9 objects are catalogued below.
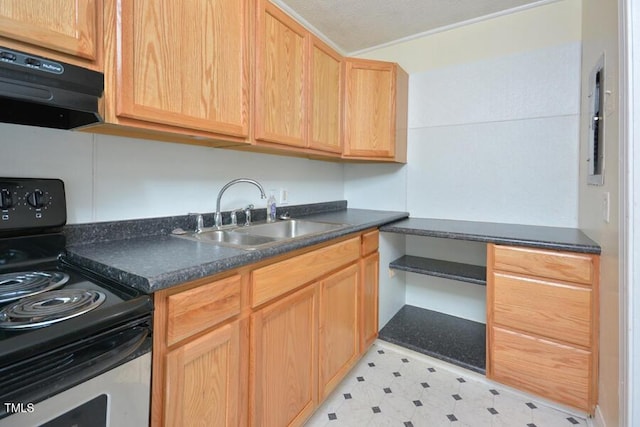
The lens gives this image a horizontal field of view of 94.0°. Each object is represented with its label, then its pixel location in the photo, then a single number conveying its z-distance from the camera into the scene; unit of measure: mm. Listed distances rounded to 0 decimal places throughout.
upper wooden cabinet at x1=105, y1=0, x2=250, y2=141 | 966
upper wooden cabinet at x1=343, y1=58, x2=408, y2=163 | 2223
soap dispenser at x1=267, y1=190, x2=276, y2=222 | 1917
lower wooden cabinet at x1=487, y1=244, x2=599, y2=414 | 1464
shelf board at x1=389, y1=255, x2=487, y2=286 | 1935
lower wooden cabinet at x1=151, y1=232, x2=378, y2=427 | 861
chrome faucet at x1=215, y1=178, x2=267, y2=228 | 1584
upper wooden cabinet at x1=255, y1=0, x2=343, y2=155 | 1494
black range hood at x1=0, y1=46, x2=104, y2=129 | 731
